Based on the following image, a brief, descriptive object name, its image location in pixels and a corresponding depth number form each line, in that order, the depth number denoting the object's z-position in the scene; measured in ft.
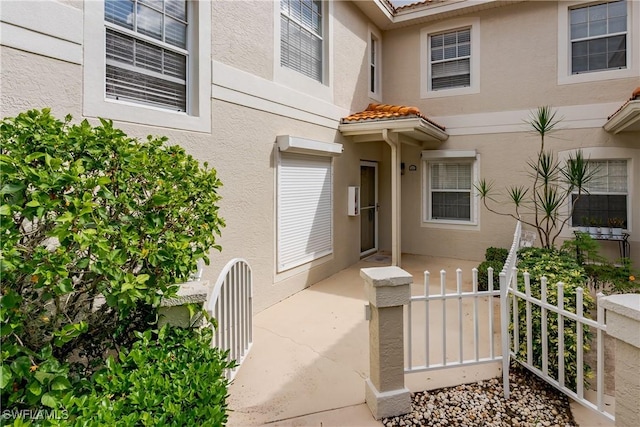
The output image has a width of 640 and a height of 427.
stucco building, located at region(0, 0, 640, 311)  13.44
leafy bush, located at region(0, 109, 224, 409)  6.38
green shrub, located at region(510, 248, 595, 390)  11.66
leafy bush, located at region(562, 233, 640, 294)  17.72
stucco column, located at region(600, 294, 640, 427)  7.50
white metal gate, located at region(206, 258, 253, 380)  11.59
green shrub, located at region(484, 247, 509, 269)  26.86
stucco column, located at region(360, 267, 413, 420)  10.40
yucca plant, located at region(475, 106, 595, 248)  28.32
